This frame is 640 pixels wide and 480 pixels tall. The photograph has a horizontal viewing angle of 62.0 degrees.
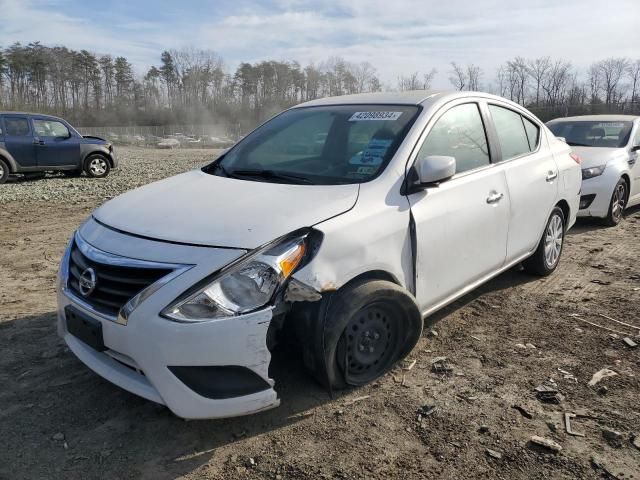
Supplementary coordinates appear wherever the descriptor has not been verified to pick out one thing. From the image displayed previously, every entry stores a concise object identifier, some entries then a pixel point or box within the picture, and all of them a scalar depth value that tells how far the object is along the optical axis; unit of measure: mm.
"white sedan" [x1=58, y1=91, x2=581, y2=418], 2510
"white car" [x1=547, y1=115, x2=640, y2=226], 7531
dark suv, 13102
